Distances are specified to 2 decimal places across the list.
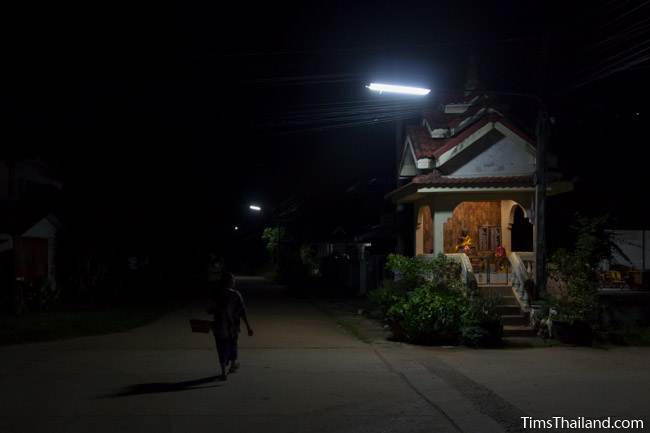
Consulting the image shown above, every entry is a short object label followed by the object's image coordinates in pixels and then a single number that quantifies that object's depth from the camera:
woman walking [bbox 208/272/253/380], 10.79
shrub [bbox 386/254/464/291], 18.09
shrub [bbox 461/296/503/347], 15.07
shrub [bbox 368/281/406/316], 17.61
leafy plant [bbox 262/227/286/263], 59.00
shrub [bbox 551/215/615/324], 15.87
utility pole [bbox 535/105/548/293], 17.14
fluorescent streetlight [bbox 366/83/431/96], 14.99
